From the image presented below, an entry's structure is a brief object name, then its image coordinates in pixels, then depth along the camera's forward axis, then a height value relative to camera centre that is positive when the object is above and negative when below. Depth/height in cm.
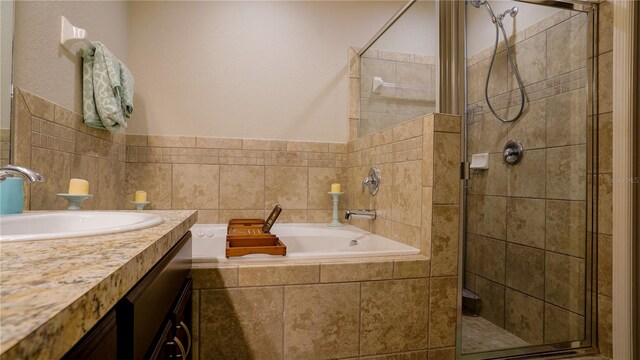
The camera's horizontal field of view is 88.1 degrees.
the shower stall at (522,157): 167 +17
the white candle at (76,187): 128 -2
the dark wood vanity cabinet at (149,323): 37 -22
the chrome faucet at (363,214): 199 -17
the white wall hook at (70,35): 141 +66
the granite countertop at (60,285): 24 -10
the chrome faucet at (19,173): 83 +2
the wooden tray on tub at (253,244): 141 -27
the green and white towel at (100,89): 161 +46
